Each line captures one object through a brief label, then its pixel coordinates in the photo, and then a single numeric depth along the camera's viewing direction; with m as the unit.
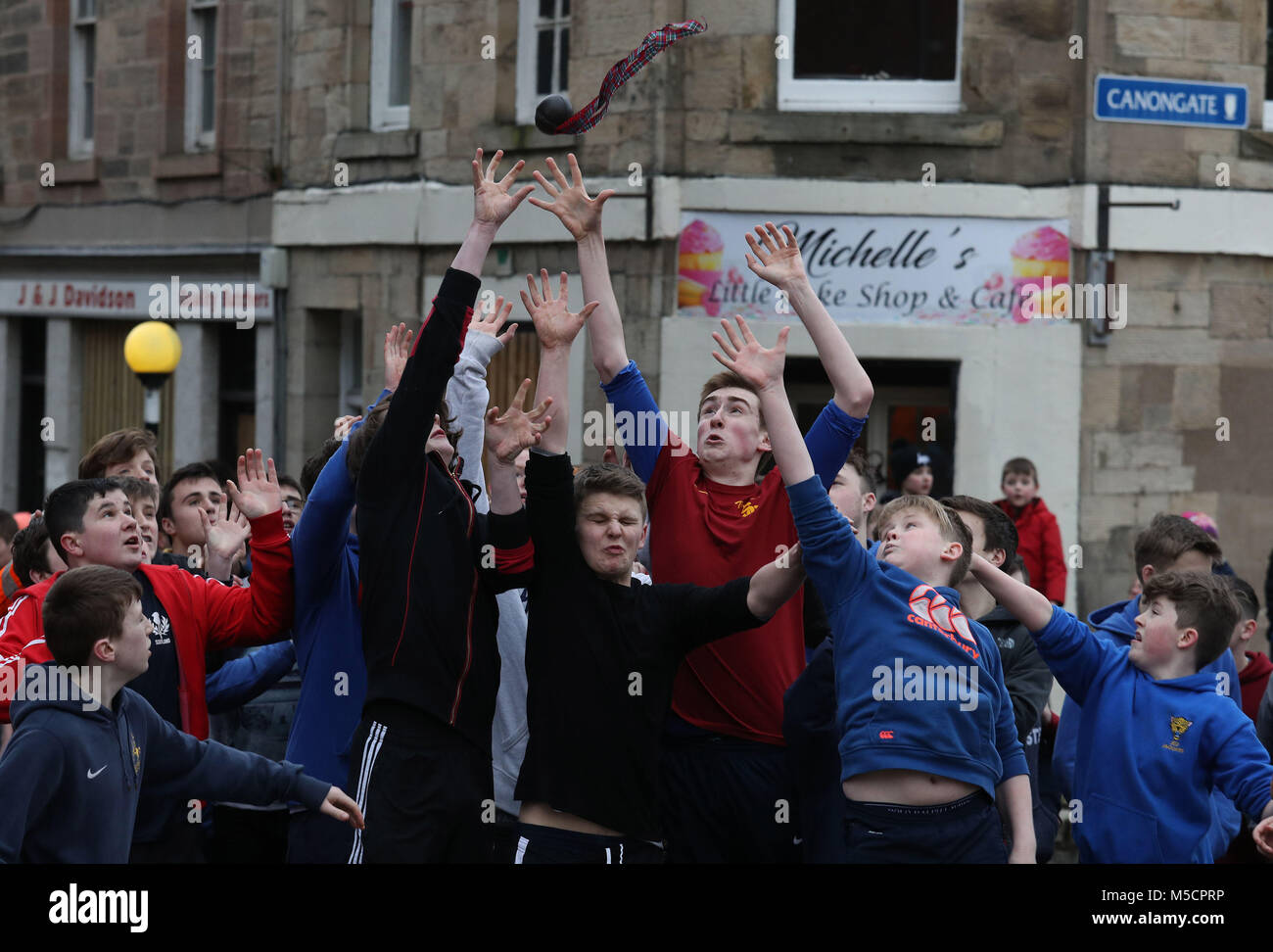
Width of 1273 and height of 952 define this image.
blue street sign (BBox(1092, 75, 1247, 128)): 10.98
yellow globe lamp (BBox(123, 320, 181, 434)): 11.79
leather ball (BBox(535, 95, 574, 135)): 5.70
